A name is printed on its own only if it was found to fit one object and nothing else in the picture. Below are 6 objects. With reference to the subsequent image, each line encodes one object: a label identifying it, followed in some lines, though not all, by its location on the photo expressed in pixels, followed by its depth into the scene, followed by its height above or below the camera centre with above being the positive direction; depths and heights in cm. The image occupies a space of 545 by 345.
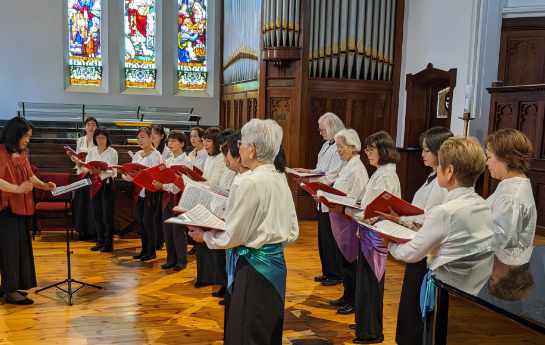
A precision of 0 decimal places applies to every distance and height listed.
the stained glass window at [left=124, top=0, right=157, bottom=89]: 1027 +144
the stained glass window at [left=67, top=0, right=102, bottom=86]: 998 +139
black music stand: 421 -151
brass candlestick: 537 +6
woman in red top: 383 -76
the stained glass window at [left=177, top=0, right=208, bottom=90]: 1056 +148
